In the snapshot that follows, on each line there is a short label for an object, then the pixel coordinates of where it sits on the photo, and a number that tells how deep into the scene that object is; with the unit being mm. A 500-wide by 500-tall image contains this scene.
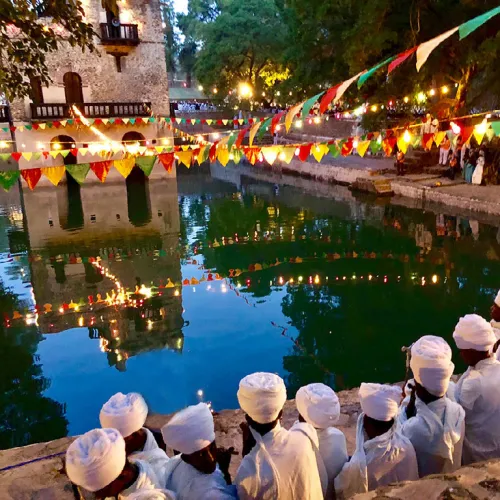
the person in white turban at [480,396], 2943
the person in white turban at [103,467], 2141
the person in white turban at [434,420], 2691
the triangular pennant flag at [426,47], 4727
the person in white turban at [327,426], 2648
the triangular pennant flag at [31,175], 8758
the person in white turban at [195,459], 2307
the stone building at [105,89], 21266
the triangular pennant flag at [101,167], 9317
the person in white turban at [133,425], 2648
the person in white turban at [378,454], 2561
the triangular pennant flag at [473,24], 4219
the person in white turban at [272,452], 2281
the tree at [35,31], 5484
